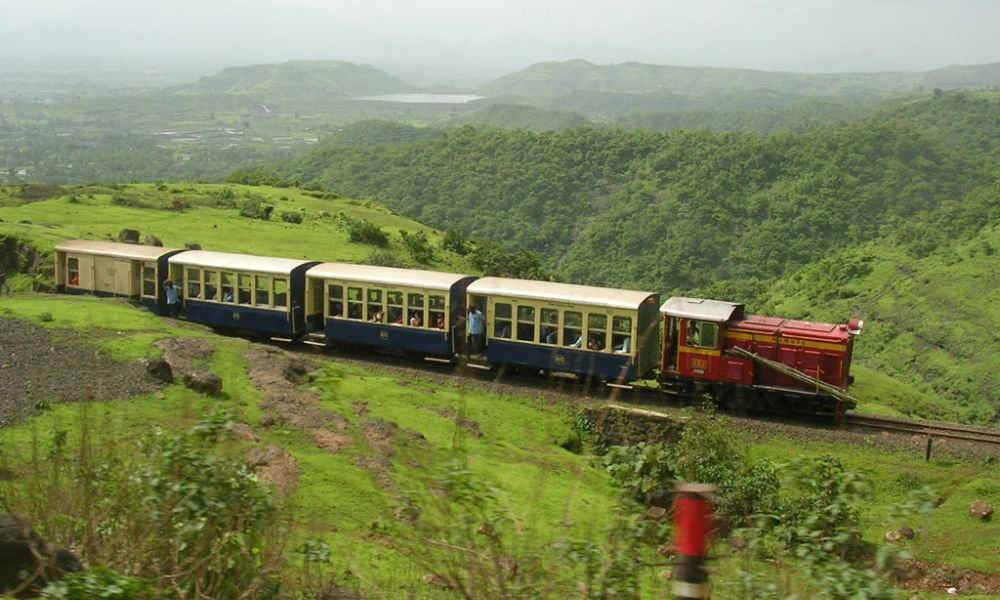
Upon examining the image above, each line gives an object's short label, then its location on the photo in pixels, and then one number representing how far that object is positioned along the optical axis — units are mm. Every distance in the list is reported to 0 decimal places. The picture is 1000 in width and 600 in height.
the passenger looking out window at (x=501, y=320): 21484
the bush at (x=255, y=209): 45303
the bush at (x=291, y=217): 45844
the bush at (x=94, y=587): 5605
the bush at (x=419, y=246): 40906
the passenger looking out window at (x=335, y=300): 23328
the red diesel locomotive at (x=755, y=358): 19812
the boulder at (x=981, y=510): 16047
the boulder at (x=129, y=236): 32875
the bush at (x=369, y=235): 41781
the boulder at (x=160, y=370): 16625
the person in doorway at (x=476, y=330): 21641
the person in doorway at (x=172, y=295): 25203
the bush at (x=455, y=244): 45250
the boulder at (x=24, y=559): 6224
